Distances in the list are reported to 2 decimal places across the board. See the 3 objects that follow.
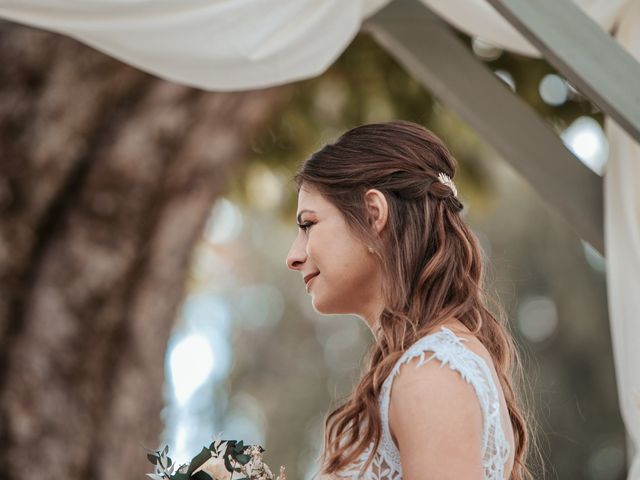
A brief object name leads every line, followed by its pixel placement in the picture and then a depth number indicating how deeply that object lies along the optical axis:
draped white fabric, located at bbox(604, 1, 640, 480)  5.30
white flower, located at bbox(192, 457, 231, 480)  3.71
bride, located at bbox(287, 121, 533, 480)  3.55
